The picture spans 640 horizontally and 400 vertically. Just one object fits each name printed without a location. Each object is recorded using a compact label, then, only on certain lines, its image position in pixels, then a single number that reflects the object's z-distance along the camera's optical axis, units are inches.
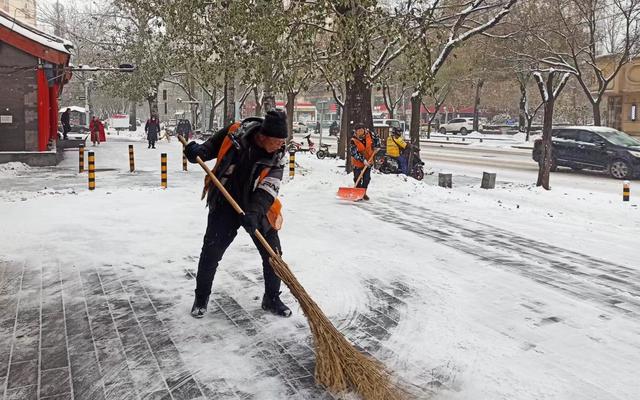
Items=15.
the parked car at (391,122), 1363.6
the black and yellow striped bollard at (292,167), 607.7
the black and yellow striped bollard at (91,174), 467.8
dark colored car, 718.5
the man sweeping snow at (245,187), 173.0
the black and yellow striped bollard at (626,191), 486.3
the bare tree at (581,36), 946.1
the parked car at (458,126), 2169.5
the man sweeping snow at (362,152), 438.6
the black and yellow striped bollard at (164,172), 527.2
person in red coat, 1245.1
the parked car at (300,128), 2415.1
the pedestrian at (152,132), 1143.0
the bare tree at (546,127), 540.1
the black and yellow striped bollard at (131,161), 677.9
